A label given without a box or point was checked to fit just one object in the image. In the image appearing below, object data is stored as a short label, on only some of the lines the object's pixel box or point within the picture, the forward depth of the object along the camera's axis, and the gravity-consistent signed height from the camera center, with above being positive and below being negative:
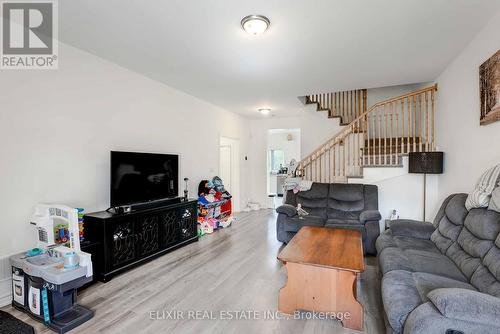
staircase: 4.13 +0.58
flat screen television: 3.05 -0.16
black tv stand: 2.69 -0.87
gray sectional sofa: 1.21 -0.78
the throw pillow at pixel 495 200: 1.85 -0.27
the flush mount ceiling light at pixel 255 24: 2.23 +1.34
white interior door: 6.37 +0.02
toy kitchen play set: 1.94 -0.91
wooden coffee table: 1.94 -0.98
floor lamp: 3.39 +0.05
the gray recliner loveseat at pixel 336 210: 3.38 -0.70
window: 10.38 +0.30
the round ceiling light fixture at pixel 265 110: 5.73 +1.33
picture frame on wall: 2.20 +0.74
